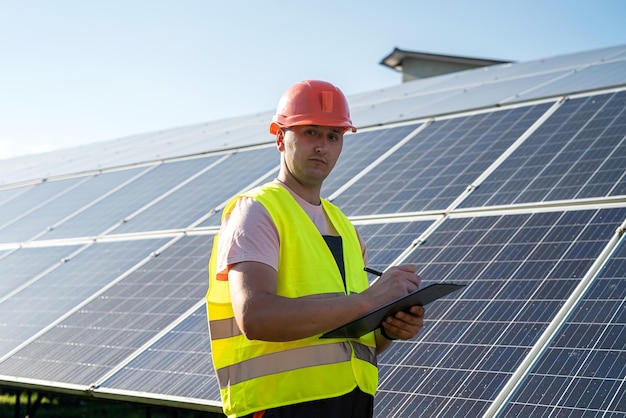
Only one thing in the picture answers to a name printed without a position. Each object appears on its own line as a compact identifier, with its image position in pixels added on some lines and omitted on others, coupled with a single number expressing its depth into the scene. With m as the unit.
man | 3.00
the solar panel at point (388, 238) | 6.46
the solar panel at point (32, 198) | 12.20
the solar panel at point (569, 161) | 6.46
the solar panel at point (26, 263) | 9.17
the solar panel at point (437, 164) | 7.32
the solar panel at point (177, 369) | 5.77
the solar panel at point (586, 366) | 4.30
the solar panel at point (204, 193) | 9.13
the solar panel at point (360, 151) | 8.51
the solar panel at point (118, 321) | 6.81
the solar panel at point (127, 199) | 10.13
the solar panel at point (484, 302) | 4.82
